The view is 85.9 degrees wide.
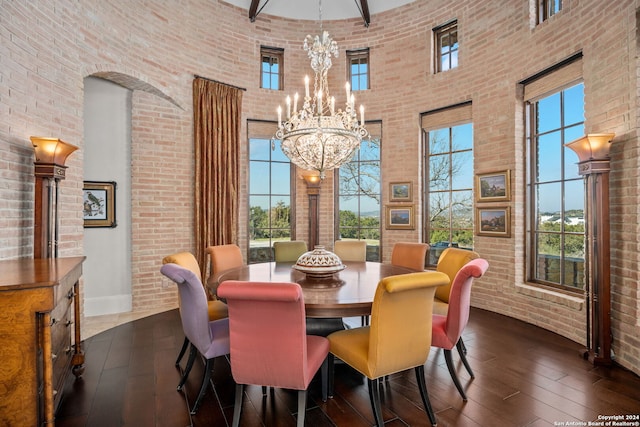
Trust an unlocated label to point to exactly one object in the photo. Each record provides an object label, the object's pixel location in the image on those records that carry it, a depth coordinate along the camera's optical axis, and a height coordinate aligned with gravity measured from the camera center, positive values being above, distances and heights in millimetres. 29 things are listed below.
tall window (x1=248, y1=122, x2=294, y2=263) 5461 +331
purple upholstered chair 2086 -671
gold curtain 4758 +749
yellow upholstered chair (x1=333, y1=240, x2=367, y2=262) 4141 -437
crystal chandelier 2875 +667
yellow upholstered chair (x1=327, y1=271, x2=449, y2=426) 1854 -676
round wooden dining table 2053 -522
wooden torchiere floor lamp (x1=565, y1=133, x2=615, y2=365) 2816 -214
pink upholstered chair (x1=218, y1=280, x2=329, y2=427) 1690 -637
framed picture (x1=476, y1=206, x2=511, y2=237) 4164 -93
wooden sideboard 1617 -639
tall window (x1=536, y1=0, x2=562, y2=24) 3706 +2267
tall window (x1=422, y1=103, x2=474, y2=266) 4809 +508
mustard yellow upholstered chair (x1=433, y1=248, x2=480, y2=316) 2871 -458
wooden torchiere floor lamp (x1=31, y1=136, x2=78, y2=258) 2703 +240
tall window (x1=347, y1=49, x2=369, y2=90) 5629 +2410
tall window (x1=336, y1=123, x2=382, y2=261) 5586 +270
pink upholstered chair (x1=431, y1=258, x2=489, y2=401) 2264 -693
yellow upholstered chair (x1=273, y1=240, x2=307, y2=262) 4066 -433
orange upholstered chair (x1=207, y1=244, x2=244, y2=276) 3434 -447
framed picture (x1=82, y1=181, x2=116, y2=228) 4238 +139
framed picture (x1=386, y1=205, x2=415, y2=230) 5191 -46
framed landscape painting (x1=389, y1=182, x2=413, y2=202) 5195 +344
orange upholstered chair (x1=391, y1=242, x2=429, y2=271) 3590 -443
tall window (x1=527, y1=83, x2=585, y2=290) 3523 +237
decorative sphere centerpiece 2713 -403
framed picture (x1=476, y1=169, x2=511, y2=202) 4164 +343
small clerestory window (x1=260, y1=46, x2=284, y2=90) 5520 +2376
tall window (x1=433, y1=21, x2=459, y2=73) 4883 +2429
